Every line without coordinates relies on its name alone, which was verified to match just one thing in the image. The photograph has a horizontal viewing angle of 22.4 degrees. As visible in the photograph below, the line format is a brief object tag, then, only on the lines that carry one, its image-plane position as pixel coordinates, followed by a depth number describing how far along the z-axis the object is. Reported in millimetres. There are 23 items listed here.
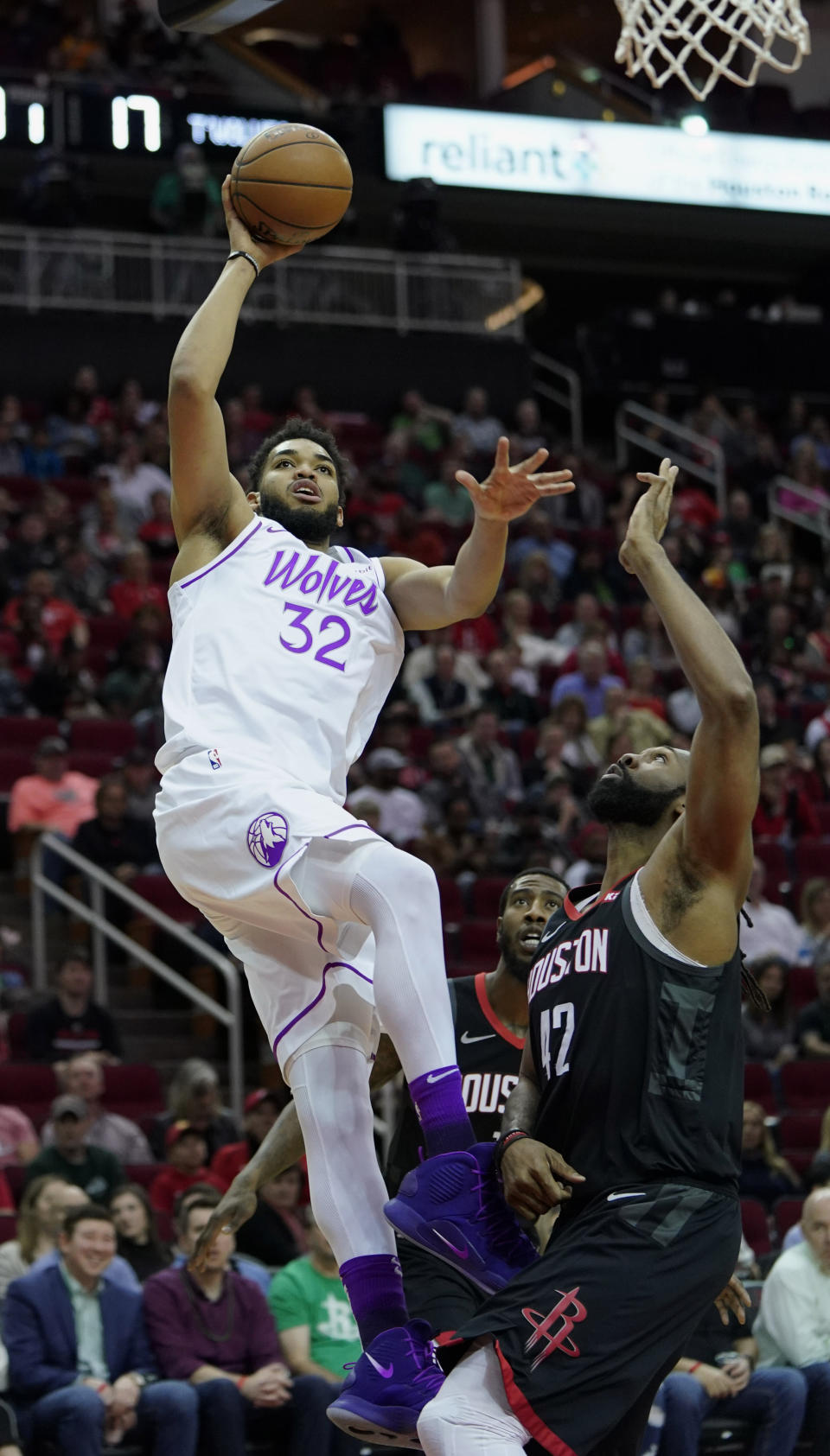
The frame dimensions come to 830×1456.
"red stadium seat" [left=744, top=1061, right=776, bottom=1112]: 11391
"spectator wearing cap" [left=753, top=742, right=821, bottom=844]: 14266
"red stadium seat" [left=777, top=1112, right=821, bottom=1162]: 11031
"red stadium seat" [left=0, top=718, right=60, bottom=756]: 12898
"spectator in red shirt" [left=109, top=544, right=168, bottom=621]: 14555
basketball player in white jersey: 4254
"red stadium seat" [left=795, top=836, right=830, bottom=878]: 14070
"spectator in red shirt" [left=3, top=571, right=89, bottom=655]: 13789
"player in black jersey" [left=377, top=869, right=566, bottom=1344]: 5727
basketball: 4961
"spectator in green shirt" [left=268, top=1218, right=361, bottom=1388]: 8359
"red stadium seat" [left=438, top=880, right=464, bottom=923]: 12242
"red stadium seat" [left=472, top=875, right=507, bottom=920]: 12352
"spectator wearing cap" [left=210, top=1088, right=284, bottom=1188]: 9406
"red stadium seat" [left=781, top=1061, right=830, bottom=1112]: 11461
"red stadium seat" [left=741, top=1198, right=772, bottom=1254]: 9875
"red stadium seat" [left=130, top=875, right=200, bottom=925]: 11984
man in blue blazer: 7613
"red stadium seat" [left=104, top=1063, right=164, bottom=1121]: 10461
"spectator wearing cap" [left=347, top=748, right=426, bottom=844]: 12719
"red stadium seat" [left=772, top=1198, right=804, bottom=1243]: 9945
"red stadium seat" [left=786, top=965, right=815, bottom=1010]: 12391
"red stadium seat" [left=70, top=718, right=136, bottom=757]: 12938
